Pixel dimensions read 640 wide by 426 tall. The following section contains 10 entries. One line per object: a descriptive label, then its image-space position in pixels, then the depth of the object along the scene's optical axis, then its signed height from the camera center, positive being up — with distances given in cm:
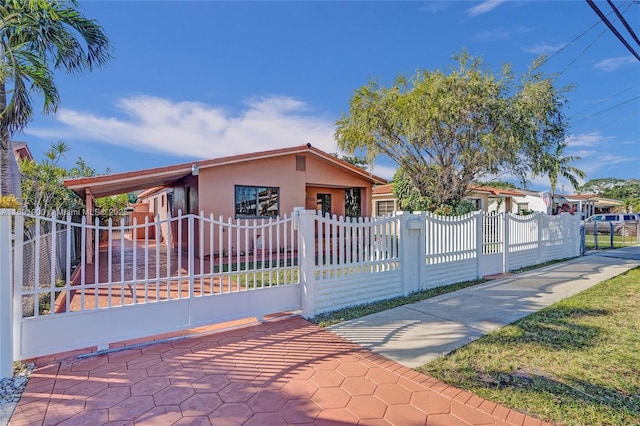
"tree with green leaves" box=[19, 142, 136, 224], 1065 +141
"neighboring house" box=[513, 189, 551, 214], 2936 +141
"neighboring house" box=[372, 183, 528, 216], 2394 +148
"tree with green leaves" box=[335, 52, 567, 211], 1141 +356
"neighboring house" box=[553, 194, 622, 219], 3782 +154
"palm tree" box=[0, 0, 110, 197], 550 +309
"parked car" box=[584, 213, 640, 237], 2161 -67
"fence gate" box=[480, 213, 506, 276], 888 -75
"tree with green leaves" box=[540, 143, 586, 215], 2795 +393
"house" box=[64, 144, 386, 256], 1109 +155
